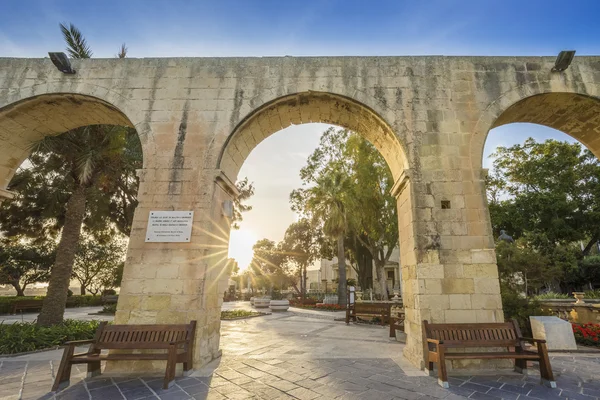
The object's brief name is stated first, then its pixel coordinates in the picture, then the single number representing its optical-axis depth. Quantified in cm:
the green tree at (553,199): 2111
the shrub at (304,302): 2163
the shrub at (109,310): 1498
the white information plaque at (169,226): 536
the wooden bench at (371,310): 1016
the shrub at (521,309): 762
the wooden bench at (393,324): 742
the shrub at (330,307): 1761
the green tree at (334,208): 1936
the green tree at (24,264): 2111
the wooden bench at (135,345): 393
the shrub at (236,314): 1289
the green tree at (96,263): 2517
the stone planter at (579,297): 882
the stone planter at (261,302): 1983
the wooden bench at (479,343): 405
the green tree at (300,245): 3444
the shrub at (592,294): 1534
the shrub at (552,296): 1436
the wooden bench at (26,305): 1551
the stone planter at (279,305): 1747
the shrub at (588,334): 683
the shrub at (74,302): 1550
